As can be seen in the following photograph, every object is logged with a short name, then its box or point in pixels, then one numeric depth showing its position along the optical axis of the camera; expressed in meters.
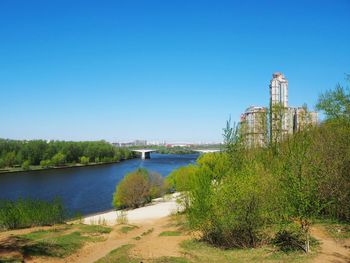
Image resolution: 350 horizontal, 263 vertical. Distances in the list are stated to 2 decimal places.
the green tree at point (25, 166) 93.11
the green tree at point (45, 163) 99.88
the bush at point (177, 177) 45.99
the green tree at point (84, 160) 113.12
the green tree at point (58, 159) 103.69
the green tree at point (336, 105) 22.11
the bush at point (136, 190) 43.09
